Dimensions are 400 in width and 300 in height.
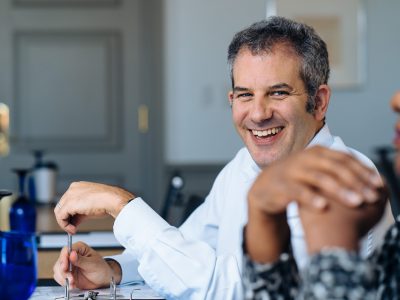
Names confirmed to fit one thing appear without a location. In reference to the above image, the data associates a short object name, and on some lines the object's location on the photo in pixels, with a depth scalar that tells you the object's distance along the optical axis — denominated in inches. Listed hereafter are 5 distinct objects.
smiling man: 65.0
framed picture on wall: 187.9
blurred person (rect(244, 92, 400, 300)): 40.1
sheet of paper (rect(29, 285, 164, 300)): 70.3
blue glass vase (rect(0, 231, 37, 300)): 61.9
